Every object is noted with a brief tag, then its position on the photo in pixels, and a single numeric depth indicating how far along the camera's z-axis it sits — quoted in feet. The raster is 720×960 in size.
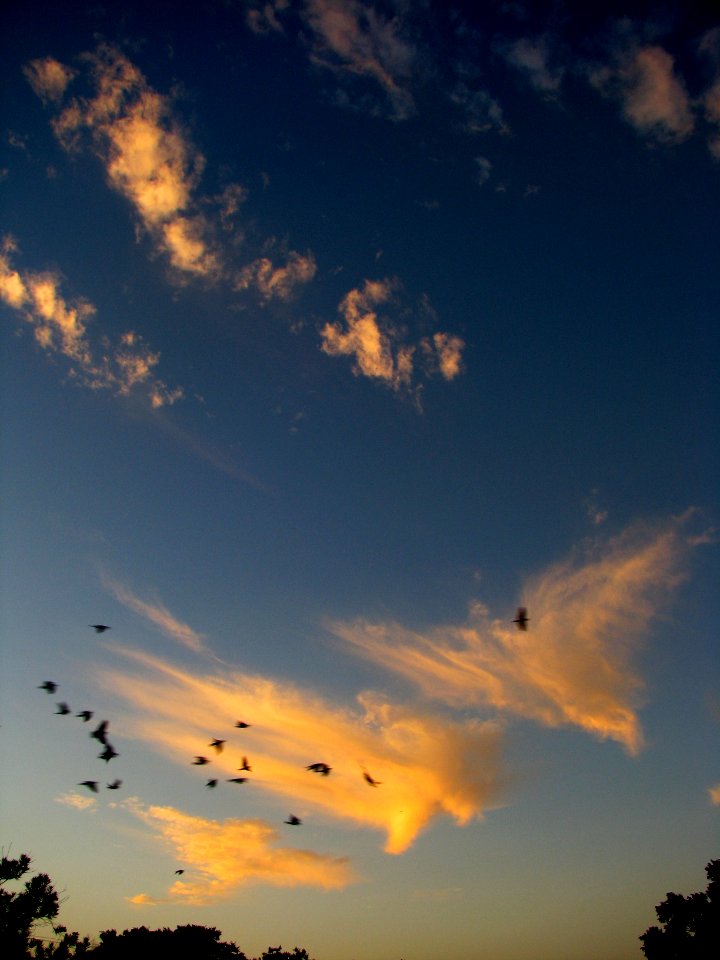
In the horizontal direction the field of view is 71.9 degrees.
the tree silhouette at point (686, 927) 152.25
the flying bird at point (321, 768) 63.87
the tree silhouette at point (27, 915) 149.84
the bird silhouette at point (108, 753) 66.13
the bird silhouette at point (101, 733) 68.36
